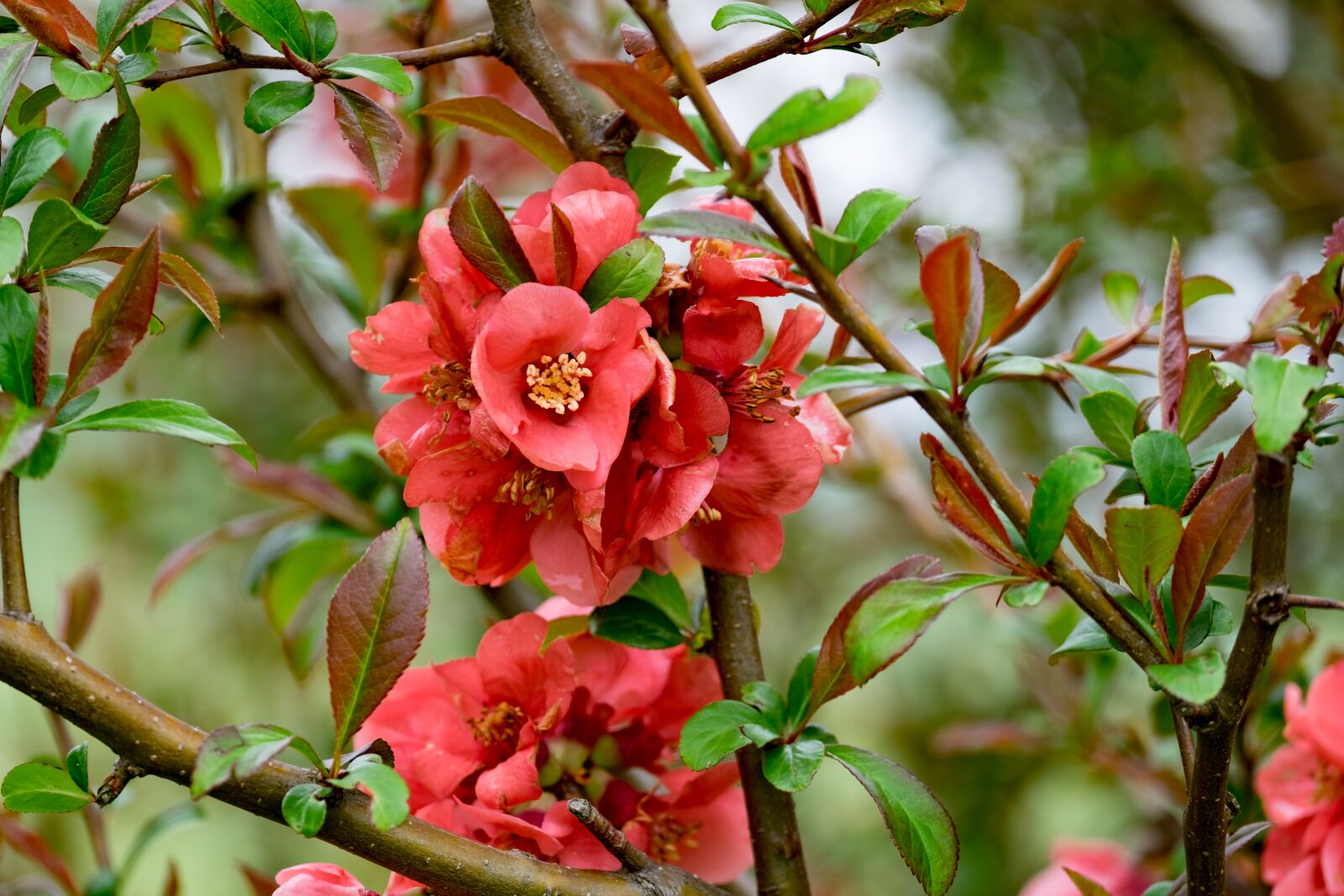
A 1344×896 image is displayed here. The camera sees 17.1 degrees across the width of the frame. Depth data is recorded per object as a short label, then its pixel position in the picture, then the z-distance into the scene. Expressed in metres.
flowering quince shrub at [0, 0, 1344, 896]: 0.91
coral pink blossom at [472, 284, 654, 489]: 0.93
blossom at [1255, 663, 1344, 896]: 0.99
